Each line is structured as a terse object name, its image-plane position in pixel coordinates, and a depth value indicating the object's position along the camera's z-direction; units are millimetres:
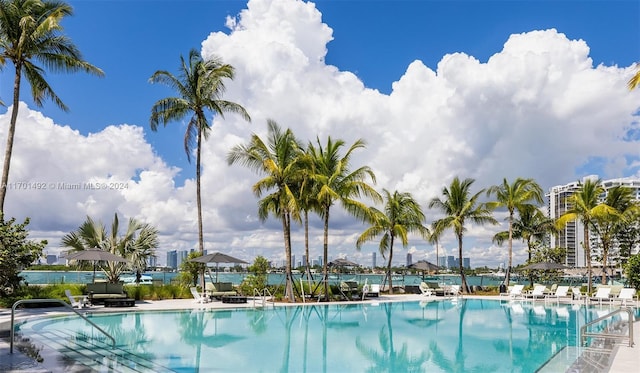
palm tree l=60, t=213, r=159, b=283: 23469
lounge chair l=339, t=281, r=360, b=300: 24469
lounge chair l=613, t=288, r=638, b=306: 21750
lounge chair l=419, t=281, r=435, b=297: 27661
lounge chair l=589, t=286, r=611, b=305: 23017
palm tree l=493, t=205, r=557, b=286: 34469
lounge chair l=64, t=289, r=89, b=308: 17225
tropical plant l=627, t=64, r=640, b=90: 11922
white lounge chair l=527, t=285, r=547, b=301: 25375
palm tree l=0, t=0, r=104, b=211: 18250
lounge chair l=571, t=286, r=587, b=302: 25828
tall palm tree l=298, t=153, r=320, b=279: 21453
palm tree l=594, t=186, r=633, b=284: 29641
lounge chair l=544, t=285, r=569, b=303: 24906
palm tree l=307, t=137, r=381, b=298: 22547
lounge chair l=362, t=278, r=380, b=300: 25636
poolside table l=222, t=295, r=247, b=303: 20453
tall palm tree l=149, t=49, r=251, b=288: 24000
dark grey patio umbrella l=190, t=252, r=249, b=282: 21094
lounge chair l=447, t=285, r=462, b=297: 28109
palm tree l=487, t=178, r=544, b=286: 30750
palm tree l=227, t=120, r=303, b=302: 21359
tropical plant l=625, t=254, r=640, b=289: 23297
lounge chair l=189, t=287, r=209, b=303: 20016
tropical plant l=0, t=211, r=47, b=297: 15393
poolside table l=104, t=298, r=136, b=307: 18250
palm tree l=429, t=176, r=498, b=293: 29938
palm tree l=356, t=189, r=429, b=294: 28781
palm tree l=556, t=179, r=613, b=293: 29609
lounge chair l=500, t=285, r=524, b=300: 25906
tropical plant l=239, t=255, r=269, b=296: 23109
